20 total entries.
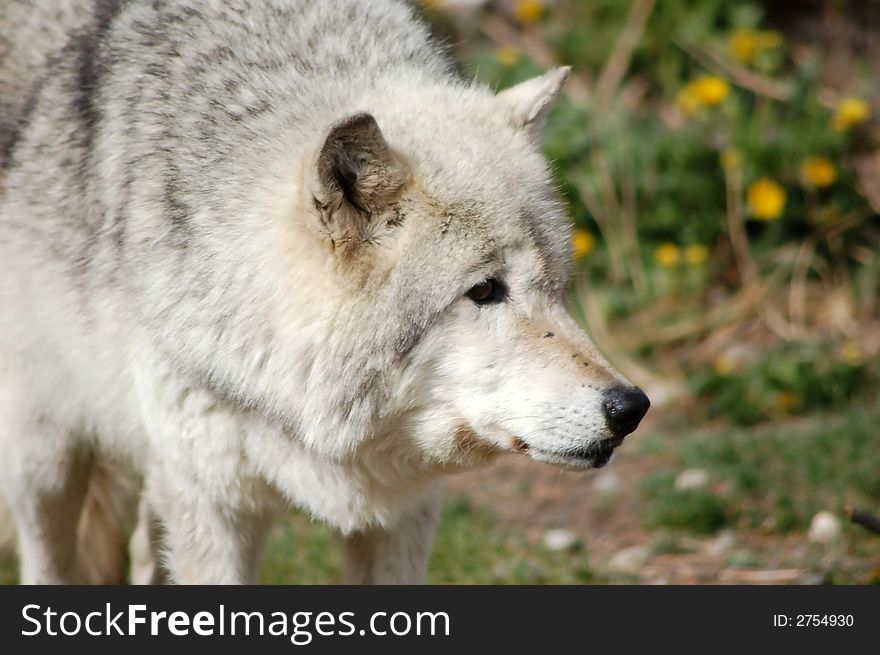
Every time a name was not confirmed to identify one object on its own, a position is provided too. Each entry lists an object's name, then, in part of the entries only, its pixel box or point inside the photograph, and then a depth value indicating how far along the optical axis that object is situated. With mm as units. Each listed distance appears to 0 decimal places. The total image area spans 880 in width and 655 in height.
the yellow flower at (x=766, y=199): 13297
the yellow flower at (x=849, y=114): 13391
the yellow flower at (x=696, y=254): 13609
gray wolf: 6414
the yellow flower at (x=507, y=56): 14969
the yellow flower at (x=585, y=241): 14211
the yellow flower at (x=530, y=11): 15625
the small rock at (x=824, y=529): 9680
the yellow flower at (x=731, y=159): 13523
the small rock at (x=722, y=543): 10094
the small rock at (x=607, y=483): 11398
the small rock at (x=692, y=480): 10906
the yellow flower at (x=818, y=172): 13312
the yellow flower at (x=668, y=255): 13703
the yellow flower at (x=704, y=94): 13953
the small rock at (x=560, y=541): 10406
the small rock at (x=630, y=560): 9859
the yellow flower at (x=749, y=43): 14187
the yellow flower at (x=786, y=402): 12117
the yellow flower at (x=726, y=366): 12625
